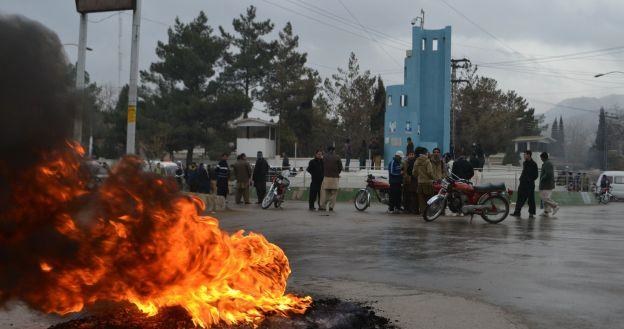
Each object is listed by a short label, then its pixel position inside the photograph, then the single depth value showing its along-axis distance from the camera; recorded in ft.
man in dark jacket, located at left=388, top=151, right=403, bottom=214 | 54.24
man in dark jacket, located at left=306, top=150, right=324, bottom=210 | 58.03
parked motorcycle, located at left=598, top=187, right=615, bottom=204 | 98.52
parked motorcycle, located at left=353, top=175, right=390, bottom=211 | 58.65
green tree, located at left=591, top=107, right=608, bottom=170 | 199.31
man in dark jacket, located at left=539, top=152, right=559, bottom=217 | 51.70
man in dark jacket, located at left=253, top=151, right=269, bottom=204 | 67.05
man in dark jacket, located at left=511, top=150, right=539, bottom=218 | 50.70
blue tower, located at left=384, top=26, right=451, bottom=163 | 107.14
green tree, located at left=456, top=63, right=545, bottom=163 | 179.42
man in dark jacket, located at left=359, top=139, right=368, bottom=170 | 107.95
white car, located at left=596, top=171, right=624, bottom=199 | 118.21
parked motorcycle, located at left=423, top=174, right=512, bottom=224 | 45.55
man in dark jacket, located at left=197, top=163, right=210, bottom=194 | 64.06
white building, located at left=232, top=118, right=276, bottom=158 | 164.86
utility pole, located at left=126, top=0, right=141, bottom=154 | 49.60
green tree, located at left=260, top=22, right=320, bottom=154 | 173.06
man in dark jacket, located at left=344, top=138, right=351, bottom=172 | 102.71
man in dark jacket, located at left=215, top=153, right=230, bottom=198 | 66.13
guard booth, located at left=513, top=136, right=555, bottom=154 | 208.23
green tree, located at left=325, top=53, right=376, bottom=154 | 178.60
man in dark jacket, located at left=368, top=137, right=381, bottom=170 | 99.49
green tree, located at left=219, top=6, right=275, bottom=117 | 170.09
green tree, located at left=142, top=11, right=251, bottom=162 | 150.51
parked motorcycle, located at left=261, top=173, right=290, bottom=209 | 59.88
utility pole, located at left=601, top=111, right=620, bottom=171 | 262.49
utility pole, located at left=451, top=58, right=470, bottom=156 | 153.63
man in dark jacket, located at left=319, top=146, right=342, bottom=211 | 57.26
